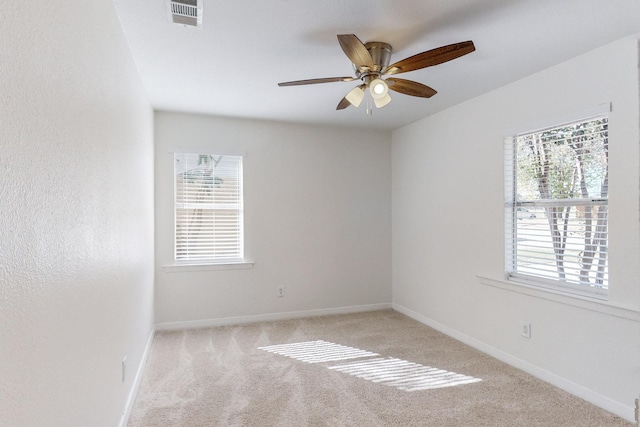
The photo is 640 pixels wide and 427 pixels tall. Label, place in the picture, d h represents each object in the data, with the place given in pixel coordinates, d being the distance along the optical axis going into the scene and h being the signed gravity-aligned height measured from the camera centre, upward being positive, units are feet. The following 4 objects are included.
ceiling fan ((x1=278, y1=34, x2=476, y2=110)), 6.48 +2.94
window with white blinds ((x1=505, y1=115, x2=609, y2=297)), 8.23 +0.13
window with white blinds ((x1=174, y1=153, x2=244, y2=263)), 13.48 +0.16
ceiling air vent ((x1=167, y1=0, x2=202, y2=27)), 6.13 +3.57
